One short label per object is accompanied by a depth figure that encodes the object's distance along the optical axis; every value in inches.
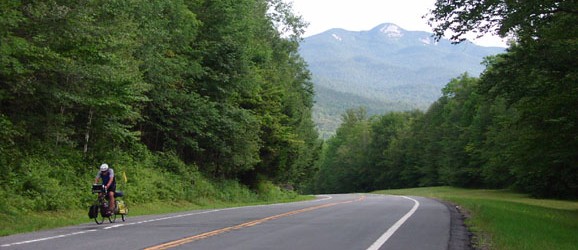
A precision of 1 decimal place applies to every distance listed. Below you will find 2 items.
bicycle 623.2
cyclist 637.5
